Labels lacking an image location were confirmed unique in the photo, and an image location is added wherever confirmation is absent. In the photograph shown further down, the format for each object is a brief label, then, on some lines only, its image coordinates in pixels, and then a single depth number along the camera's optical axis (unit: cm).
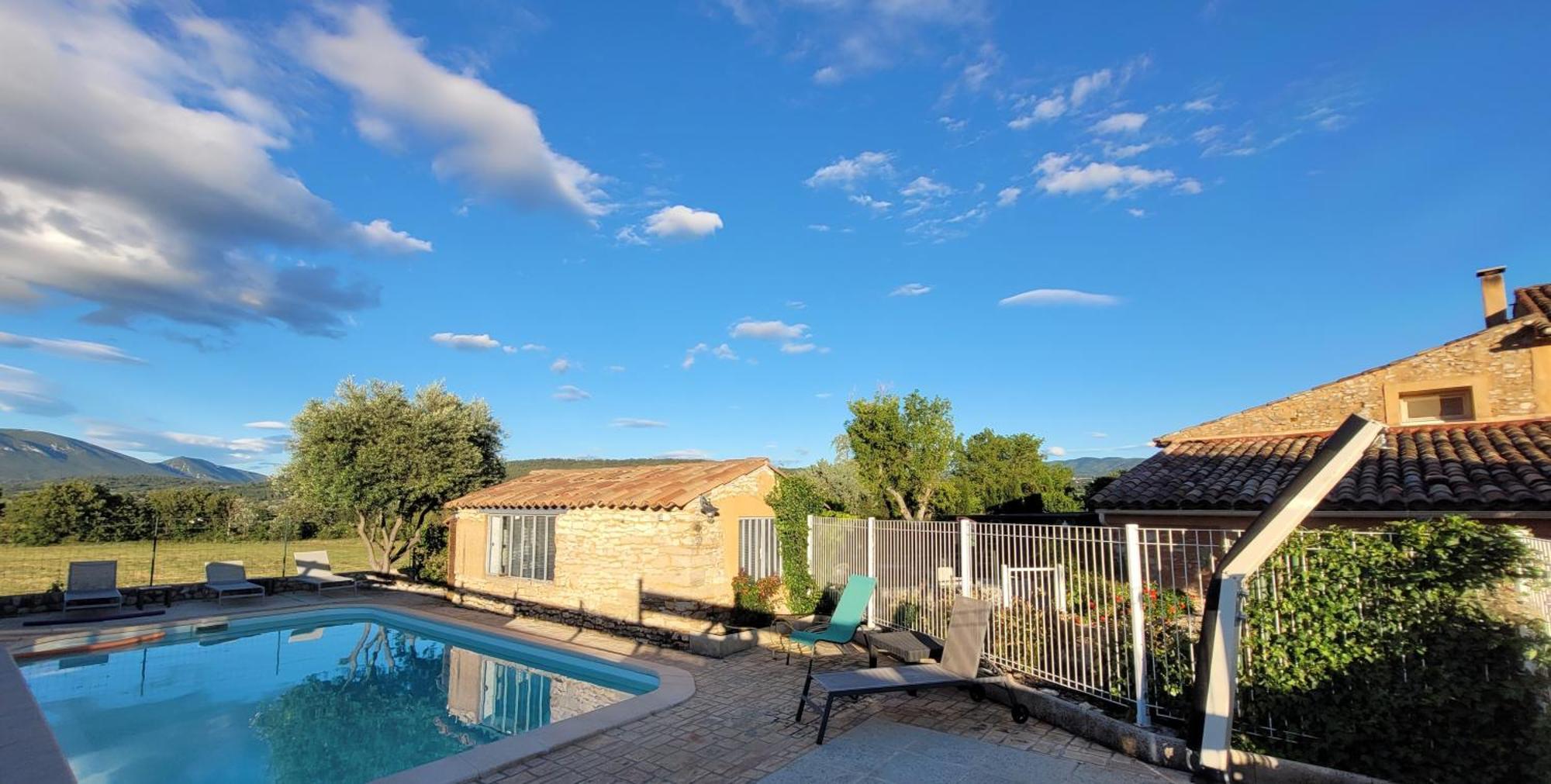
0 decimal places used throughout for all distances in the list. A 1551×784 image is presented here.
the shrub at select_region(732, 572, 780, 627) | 1282
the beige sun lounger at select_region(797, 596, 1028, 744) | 621
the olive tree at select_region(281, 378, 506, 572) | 1891
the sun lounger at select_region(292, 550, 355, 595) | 1786
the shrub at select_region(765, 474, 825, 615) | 1310
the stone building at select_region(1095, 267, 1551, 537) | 959
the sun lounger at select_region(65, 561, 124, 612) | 1402
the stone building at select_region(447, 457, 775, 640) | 1268
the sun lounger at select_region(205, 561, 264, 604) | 1589
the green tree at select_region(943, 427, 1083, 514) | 3722
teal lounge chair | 870
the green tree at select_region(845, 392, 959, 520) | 2319
